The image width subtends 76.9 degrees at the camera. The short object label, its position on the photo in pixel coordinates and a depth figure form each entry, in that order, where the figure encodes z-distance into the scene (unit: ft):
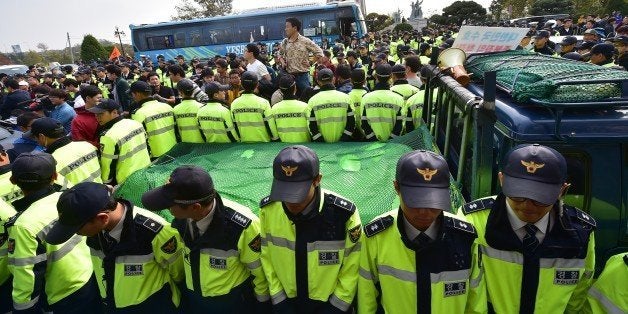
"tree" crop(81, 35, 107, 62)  112.06
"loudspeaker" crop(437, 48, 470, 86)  12.66
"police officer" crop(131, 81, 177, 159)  18.24
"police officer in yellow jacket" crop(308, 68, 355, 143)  17.25
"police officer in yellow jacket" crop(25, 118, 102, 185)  13.76
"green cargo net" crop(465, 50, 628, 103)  7.43
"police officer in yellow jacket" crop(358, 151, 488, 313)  6.55
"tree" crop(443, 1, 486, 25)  127.44
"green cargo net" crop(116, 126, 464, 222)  11.64
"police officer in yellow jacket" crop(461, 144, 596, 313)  6.29
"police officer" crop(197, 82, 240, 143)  18.42
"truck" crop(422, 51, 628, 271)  7.03
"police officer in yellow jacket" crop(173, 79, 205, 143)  19.08
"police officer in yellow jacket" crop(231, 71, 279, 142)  18.19
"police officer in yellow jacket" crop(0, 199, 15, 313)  10.48
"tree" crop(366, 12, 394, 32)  157.74
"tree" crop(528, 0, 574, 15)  110.98
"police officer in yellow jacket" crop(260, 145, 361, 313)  7.71
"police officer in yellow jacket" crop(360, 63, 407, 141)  16.83
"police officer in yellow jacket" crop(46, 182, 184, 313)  8.09
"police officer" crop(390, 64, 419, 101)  19.03
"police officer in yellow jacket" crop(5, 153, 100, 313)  9.06
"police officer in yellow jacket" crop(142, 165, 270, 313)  7.77
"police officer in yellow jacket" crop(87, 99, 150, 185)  15.40
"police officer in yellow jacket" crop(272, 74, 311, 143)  17.63
